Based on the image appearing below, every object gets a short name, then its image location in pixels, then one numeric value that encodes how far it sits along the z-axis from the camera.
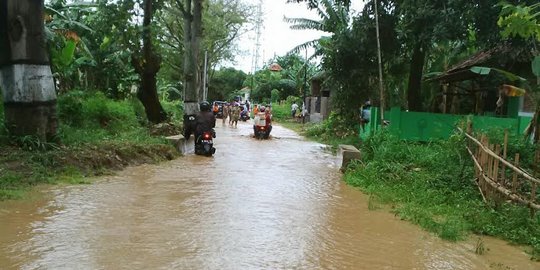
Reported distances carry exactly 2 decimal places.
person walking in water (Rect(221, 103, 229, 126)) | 33.48
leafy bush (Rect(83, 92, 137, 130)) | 14.96
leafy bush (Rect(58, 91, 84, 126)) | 14.15
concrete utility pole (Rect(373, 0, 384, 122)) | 13.80
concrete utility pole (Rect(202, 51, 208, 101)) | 40.03
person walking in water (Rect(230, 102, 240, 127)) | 30.80
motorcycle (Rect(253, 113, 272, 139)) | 21.14
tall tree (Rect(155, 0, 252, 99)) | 34.28
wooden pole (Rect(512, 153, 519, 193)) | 6.91
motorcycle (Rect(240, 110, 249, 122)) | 37.16
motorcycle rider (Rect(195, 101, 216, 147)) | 13.51
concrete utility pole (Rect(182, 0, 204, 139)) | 16.62
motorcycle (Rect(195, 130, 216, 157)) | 13.57
